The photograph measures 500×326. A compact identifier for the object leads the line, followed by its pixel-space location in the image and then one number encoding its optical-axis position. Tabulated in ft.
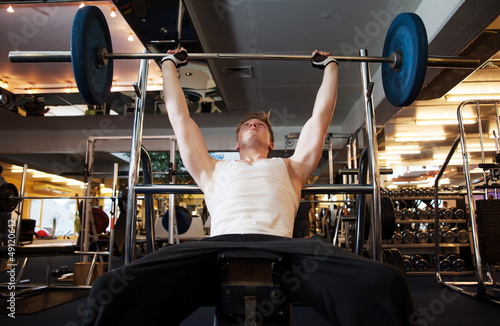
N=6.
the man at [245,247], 2.56
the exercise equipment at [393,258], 6.39
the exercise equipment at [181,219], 15.29
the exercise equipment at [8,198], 11.07
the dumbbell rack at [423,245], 14.08
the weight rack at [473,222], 8.47
